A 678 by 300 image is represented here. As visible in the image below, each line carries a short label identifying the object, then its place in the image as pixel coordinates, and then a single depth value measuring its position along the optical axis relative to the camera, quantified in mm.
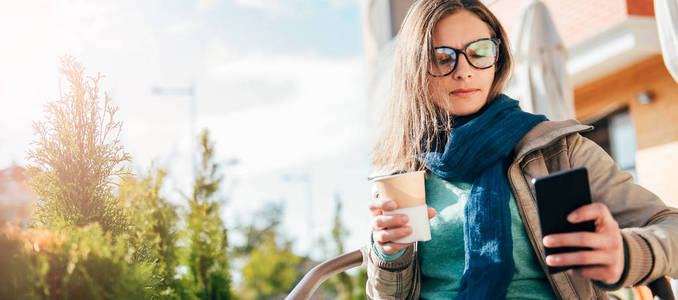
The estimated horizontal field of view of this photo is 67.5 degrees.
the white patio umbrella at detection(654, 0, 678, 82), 2996
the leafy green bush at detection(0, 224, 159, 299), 1025
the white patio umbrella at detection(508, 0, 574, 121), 5324
